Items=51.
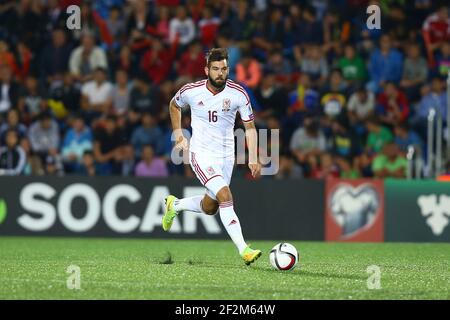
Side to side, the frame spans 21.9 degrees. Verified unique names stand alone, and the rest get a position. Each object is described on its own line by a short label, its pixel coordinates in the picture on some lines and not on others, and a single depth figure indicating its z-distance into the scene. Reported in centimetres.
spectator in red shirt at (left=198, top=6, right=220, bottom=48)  2132
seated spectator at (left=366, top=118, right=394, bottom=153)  1998
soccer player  1198
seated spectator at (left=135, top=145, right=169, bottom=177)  1941
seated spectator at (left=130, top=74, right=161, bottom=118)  2052
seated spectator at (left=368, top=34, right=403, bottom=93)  2100
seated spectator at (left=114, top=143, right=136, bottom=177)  1969
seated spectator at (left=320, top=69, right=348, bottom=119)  2036
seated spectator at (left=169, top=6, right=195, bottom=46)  2145
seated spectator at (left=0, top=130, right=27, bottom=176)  1923
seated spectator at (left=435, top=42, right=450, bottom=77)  2082
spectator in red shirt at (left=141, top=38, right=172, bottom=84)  2120
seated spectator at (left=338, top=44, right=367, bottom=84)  2106
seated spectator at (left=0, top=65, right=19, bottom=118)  2055
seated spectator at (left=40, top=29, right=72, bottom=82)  2138
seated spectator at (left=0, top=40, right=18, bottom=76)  2112
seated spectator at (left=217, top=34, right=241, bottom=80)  2108
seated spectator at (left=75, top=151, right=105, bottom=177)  1956
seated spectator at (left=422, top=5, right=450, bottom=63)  2130
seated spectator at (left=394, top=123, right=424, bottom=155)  1991
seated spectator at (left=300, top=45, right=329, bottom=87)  2114
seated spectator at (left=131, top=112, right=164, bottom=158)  2003
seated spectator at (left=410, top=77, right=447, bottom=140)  2025
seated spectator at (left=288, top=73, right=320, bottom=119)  2050
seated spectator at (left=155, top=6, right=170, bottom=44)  2159
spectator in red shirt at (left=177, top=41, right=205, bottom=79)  2080
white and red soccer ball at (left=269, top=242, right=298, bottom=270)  1143
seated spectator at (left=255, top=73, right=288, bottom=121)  2044
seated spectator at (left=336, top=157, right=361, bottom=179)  1933
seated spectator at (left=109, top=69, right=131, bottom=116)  2073
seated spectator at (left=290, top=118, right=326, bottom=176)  1959
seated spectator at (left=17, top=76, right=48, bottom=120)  2061
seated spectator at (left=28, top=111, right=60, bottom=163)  1988
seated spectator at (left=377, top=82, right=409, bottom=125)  2041
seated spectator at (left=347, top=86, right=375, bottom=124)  2041
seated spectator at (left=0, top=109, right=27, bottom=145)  1975
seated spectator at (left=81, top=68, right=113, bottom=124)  2069
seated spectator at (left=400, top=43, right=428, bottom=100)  2105
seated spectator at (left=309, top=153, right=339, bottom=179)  1931
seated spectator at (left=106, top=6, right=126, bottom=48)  2191
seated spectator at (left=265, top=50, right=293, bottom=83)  2103
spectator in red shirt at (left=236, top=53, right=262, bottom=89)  2048
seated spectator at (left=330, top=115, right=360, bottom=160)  1984
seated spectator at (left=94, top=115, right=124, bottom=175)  1978
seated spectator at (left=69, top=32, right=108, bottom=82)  2122
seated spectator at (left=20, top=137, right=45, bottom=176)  1944
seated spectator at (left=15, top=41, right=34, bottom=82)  2137
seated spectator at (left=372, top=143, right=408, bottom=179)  1923
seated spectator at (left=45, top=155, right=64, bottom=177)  1955
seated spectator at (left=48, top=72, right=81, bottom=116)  2072
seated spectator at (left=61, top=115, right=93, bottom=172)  1980
